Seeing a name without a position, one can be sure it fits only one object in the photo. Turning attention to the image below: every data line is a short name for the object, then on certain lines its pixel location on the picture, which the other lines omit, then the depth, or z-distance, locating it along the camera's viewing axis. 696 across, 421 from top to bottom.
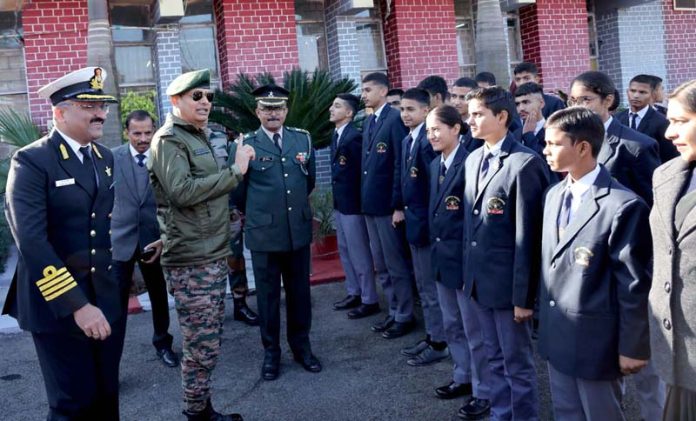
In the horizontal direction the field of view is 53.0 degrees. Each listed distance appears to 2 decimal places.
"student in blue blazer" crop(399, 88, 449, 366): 4.93
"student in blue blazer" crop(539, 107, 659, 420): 2.74
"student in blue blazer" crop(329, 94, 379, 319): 6.16
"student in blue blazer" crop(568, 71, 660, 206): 3.98
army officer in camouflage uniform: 3.85
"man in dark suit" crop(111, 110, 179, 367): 4.92
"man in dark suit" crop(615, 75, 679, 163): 5.49
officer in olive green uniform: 4.80
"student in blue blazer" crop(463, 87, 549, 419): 3.38
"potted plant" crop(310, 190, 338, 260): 8.15
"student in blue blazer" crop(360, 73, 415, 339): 5.59
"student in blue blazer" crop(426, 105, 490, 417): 3.92
